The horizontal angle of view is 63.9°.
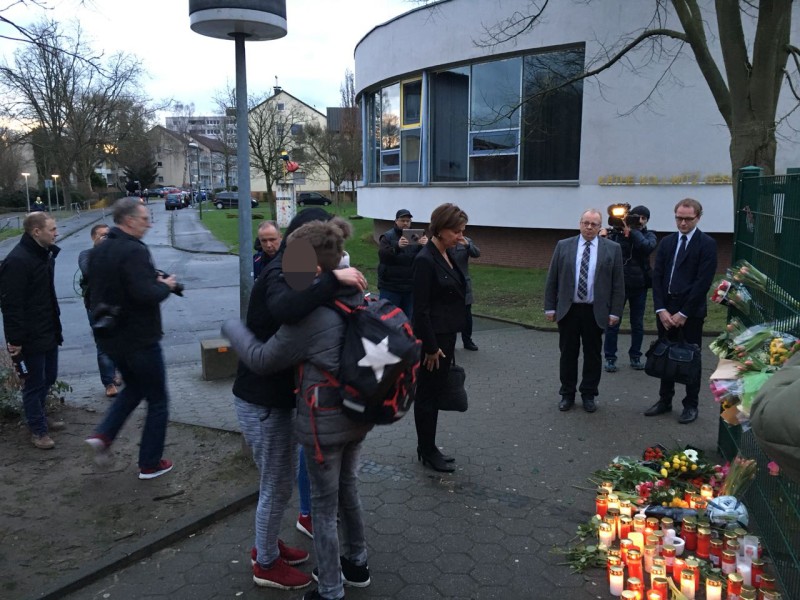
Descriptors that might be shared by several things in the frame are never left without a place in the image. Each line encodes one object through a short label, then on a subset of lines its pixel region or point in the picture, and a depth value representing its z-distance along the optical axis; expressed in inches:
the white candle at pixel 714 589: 120.6
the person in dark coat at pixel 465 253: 281.0
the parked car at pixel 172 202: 2289.6
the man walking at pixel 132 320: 165.0
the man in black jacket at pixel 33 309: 190.1
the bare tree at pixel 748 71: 337.4
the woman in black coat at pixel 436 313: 178.5
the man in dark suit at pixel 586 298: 232.4
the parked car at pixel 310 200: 2267.6
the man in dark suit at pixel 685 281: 218.8
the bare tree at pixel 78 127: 1508.4
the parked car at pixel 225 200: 2410.2
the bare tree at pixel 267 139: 1457.9
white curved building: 563.2
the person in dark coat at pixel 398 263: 307.9
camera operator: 278.5
